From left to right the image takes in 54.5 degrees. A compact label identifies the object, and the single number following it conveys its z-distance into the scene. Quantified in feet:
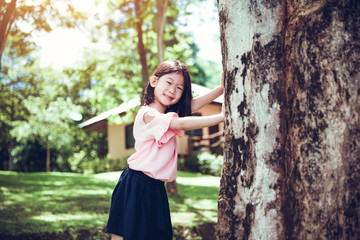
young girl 8.50
